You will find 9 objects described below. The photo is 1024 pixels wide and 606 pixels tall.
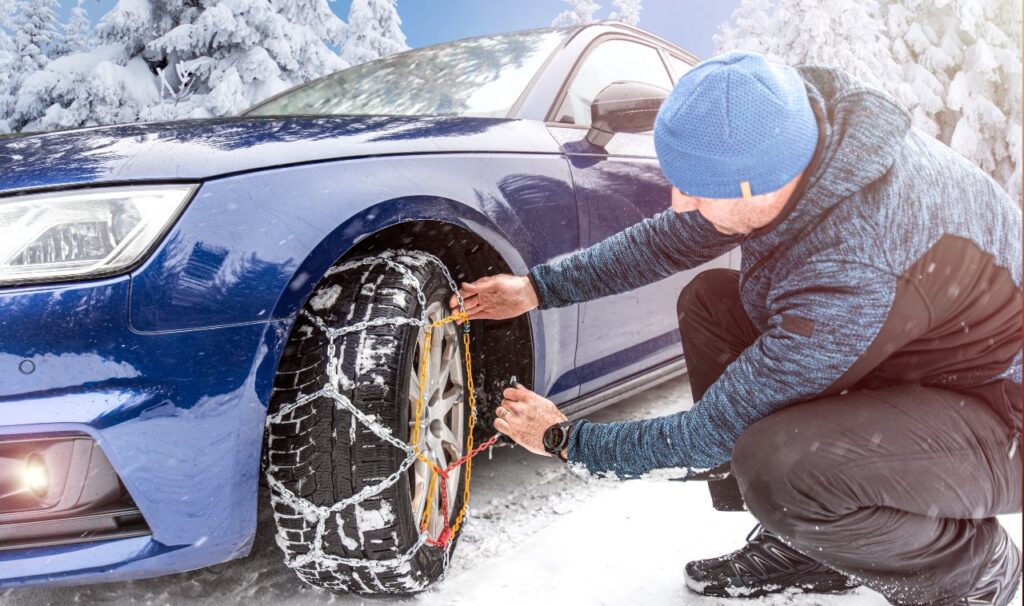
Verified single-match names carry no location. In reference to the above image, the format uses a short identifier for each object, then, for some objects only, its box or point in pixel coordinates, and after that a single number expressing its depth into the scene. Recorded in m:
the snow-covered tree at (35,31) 20.03
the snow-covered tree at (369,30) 13.90
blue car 1.26
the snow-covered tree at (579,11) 22.78
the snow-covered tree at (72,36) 18.03
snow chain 1.46
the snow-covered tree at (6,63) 13.14
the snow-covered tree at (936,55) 15.28
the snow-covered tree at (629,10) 23.88
